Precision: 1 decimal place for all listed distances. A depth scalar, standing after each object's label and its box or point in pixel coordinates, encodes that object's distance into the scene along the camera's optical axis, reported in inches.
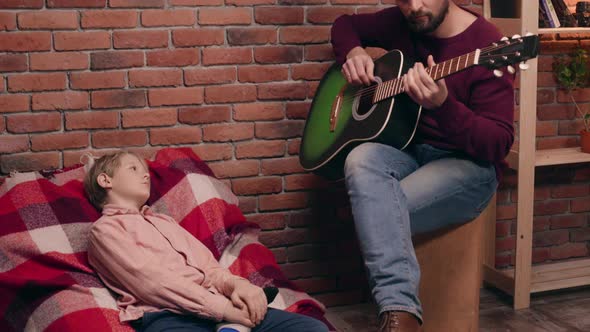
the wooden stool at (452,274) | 104.0
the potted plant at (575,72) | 137.0
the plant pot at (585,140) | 135.9
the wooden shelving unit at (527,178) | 123.6
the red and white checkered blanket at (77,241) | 90.4
